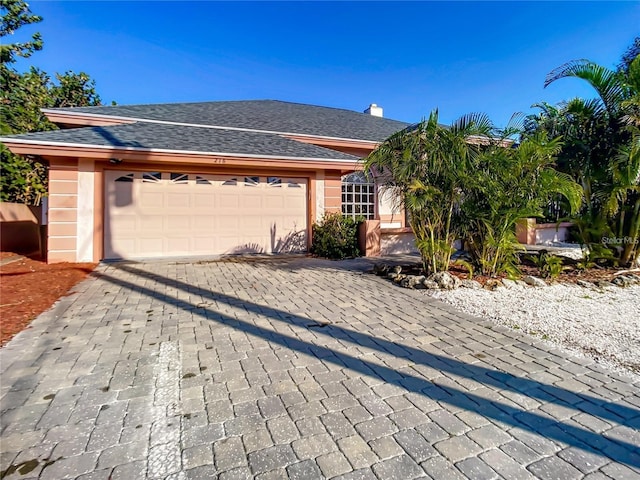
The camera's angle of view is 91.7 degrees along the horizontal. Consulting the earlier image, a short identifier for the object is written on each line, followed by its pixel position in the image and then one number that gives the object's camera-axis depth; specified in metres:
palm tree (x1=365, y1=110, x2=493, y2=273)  5.41
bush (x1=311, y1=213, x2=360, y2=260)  9.10
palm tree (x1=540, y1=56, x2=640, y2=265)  5.94
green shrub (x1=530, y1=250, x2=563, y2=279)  6.11
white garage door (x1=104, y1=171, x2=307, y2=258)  8.20
